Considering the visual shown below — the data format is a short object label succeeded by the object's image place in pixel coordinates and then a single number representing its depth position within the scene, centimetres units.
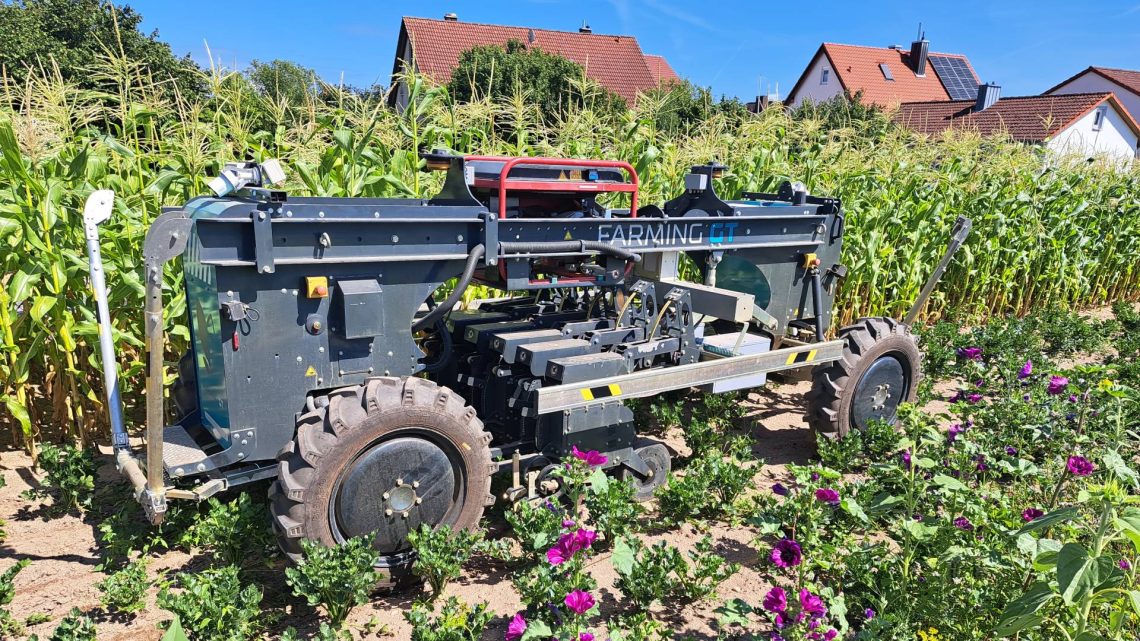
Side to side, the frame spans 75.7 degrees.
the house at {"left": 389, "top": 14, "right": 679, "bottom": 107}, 3581
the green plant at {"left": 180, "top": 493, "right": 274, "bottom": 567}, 402
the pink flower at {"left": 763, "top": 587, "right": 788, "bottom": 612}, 331
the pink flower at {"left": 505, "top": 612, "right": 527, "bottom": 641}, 321
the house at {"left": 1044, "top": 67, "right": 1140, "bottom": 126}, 4000
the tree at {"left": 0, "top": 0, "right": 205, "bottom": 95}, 2669
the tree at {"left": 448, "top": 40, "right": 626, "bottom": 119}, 2691
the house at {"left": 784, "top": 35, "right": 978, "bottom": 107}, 4472
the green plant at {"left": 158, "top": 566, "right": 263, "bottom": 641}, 329
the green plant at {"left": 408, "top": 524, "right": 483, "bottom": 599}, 373
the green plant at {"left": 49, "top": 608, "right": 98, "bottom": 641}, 321
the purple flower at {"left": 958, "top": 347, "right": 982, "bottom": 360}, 643
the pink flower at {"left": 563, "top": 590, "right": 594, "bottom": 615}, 322
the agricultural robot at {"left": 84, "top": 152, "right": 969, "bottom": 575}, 368
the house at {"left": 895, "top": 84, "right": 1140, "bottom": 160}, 2596
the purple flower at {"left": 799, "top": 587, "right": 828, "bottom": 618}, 322
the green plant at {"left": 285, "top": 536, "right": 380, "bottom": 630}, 343
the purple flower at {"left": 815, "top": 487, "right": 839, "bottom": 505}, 404
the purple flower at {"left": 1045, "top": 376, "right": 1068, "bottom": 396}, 576
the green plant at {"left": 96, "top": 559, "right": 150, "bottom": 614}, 365
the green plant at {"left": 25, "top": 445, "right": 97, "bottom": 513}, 473
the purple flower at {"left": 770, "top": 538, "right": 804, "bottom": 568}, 376
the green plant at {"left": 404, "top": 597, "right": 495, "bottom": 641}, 328
